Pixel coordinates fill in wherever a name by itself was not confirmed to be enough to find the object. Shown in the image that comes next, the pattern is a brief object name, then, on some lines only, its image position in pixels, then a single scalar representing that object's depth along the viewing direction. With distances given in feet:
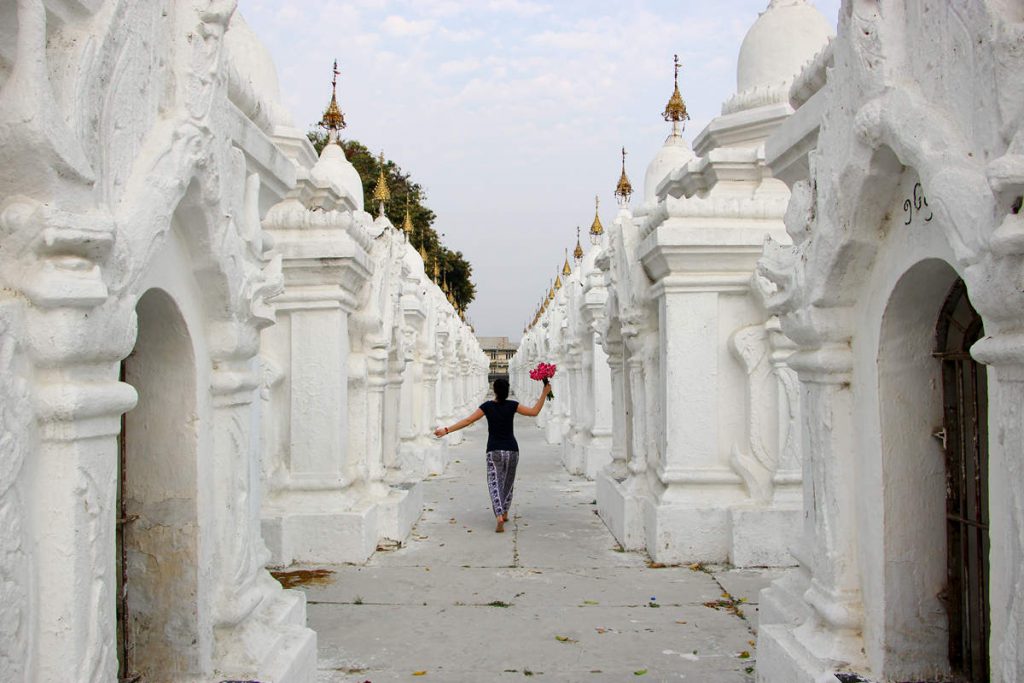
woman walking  27.66
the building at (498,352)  252.62
